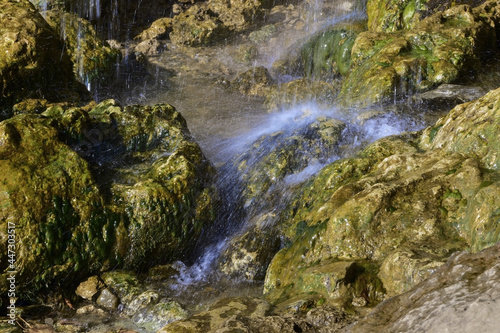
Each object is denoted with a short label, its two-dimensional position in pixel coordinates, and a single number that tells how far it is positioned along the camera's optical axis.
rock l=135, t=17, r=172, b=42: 14.60
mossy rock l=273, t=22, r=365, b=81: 10.83
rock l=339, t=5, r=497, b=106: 8.17
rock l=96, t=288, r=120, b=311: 5.09
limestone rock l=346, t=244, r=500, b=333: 2.04
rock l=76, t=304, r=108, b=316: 4.99
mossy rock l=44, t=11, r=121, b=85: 9.26
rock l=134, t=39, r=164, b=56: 13.85
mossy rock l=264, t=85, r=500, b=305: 3.65
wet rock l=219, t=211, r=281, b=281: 5.59
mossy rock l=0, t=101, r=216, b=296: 4.89
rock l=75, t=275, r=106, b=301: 5.17
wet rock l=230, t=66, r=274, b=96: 11.60
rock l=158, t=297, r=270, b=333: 3.34
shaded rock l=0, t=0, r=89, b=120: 7.39
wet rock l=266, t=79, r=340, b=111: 10.12
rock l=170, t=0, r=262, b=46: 14.38
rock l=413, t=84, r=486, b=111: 7.77
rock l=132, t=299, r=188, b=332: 4.77
